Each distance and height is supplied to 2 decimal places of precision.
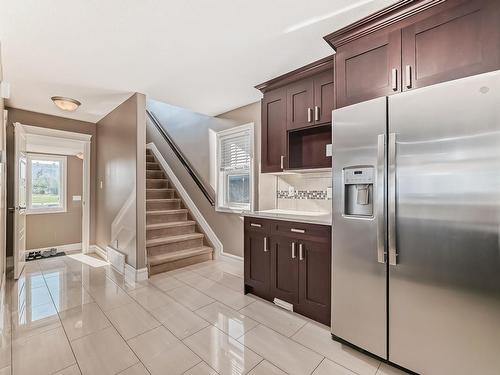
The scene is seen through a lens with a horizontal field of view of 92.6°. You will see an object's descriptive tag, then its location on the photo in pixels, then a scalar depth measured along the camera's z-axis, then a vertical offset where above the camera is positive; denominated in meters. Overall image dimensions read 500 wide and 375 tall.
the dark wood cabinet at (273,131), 2.78 +0.68
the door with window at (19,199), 3.16 -0.15
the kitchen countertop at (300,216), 2.12 -0.28
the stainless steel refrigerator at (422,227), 1.29 -0.24
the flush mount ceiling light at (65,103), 3.32 +1.20
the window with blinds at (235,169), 3.59 +0.31
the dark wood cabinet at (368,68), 1.72 +0.93
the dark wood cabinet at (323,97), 2.38 +0.92
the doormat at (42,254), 4.27 -1.22
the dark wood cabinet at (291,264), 2.10 -0.75
